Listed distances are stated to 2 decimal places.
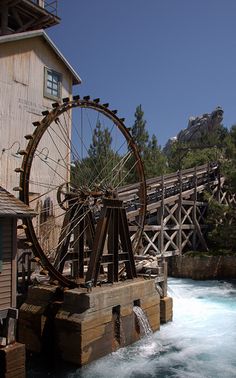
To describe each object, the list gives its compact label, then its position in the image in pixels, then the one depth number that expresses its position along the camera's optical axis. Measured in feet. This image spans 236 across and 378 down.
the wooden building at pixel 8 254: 26.84
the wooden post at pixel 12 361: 25.57
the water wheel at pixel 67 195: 34.96
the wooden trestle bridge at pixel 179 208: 62.77
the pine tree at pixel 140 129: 117.60
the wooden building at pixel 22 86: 43.11
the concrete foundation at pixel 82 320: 31.37
